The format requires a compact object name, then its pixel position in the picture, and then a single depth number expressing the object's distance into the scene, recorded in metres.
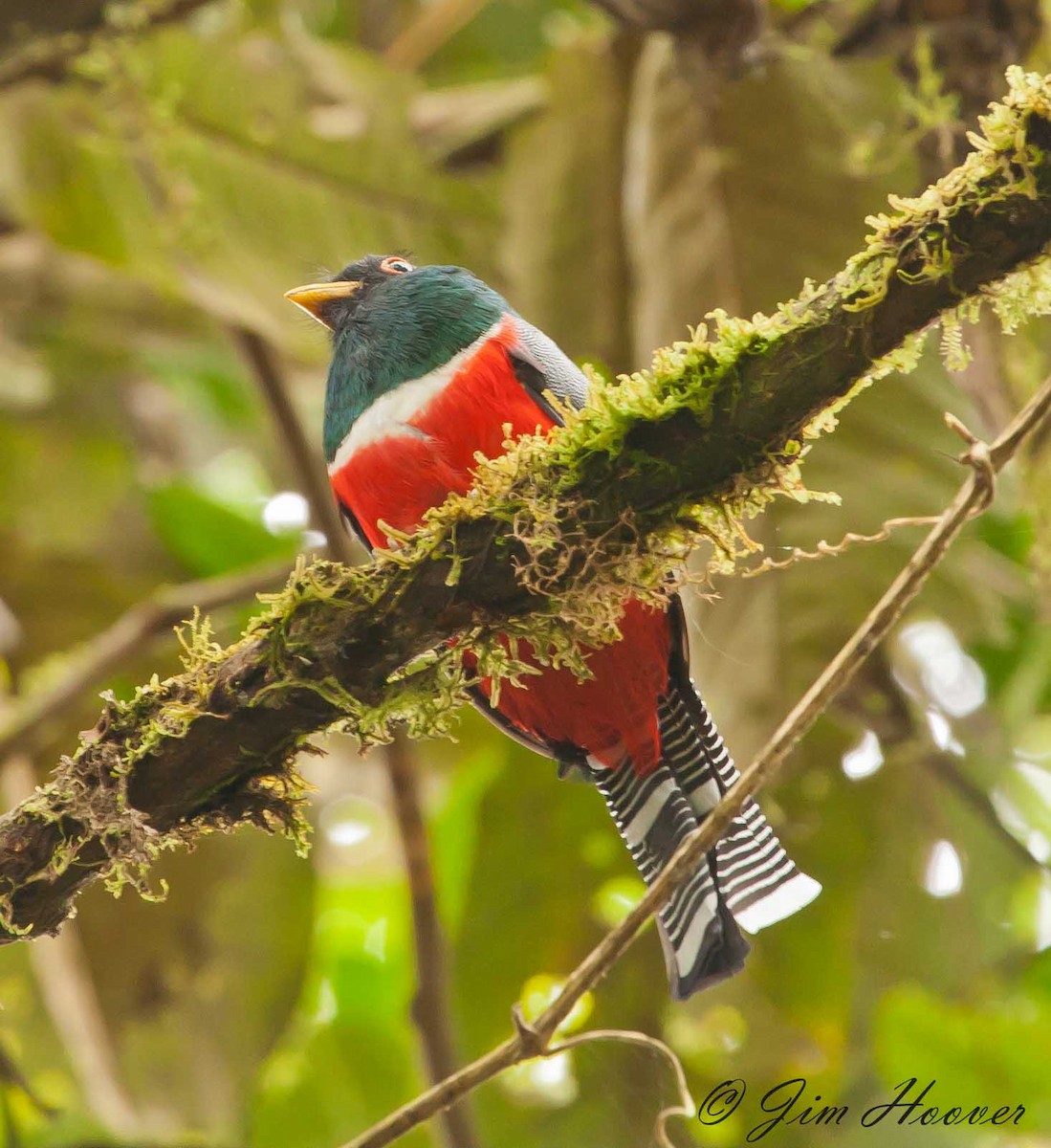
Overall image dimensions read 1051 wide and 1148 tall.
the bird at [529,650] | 4.85
